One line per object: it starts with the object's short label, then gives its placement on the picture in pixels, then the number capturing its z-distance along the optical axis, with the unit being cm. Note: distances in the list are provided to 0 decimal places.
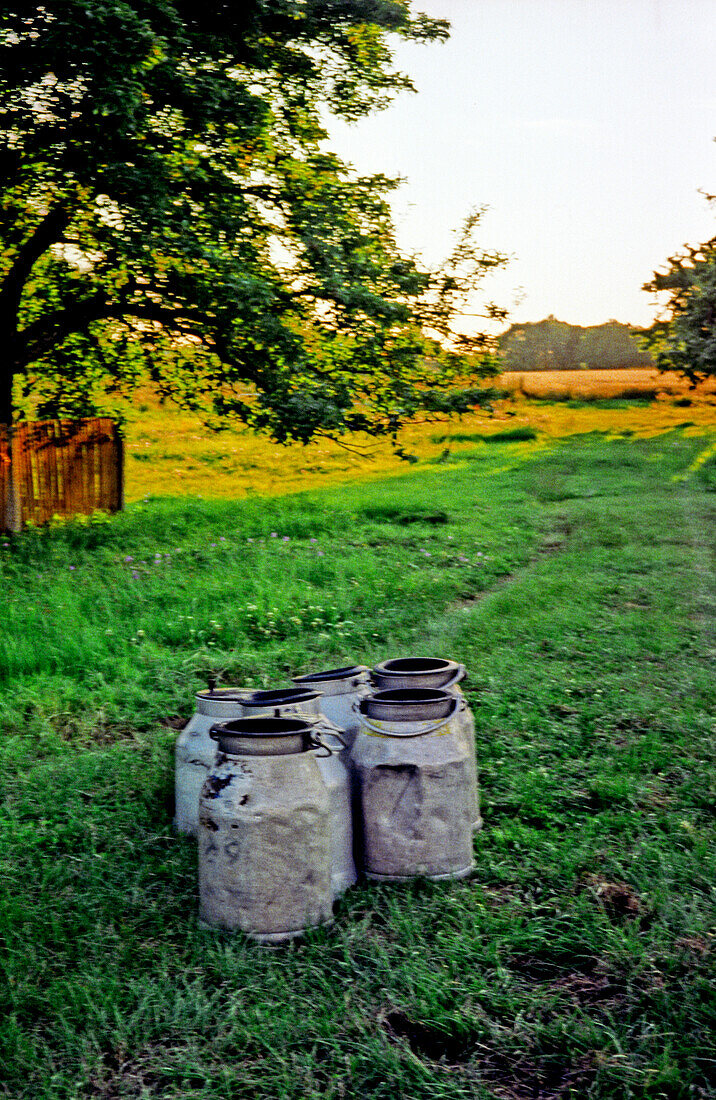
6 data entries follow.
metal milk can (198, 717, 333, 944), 276
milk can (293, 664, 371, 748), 332
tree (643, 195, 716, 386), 1648
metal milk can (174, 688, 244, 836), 330
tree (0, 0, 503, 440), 740
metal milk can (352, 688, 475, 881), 306
